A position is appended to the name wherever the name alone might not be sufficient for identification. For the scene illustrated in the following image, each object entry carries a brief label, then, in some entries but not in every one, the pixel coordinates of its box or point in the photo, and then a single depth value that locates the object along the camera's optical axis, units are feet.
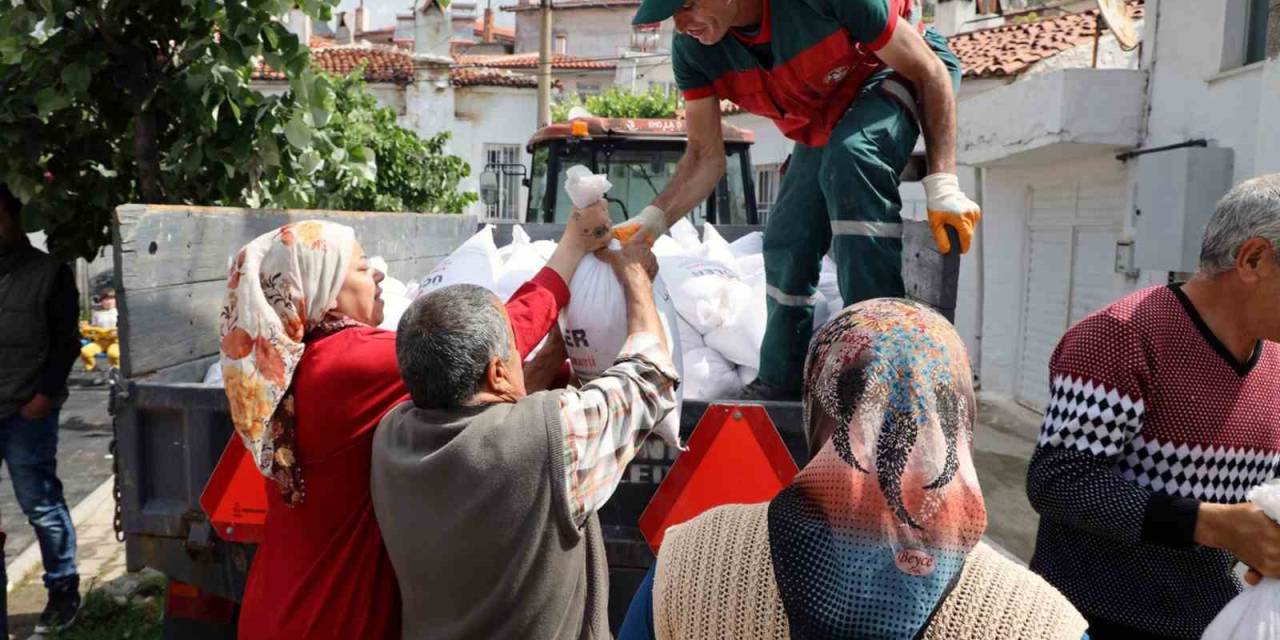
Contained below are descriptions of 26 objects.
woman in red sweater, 5.78
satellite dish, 24.62
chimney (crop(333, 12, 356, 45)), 89.77
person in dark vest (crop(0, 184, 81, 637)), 11.73
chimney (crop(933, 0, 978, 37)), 45.80
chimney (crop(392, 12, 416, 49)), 84.33
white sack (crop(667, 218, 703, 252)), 12.45
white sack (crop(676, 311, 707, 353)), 9.12
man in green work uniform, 7.47
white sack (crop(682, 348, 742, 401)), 8.75
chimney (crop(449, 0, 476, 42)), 93.06
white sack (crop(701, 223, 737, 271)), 11.43
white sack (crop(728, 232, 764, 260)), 12.99
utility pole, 53.57
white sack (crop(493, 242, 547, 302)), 9.03
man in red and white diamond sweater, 5.51
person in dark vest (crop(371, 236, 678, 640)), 5.24
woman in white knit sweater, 3.37
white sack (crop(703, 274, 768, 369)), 9.16
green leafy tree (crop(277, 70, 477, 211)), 32.63
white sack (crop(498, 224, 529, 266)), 10.92
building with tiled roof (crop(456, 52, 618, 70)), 78.84
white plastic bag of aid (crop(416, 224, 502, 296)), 9.58
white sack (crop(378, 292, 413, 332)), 8.67
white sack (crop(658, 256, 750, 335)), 9.32
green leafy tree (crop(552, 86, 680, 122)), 57.47
